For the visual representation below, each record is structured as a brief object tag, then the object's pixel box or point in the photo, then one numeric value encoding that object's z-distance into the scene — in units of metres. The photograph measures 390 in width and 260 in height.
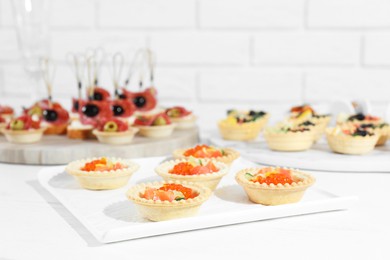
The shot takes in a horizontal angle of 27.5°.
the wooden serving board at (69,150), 0.74
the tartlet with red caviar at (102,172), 0.62
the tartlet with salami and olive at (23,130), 0.76
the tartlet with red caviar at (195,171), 0.61
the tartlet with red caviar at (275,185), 0.57
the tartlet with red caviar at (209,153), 0.69
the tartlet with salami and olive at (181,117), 0.87
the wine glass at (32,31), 0.83
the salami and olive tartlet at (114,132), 0.77
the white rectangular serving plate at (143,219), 0.51
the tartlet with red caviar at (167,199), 0.53
